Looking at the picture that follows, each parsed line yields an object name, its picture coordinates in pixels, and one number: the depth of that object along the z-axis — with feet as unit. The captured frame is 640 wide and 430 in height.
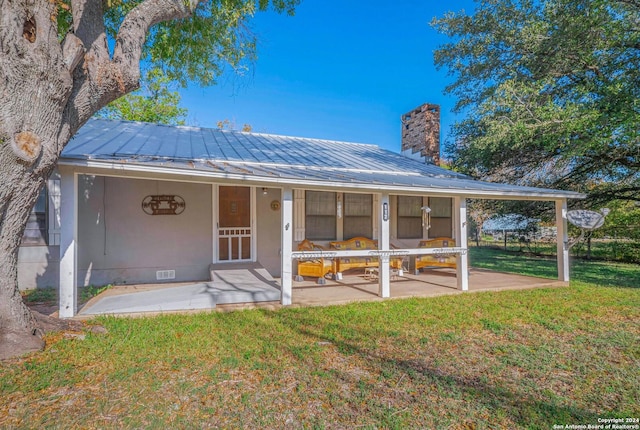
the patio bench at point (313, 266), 23.65
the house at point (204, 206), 16.43
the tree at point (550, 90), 25.63
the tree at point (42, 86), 11.10
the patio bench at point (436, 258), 27.37
